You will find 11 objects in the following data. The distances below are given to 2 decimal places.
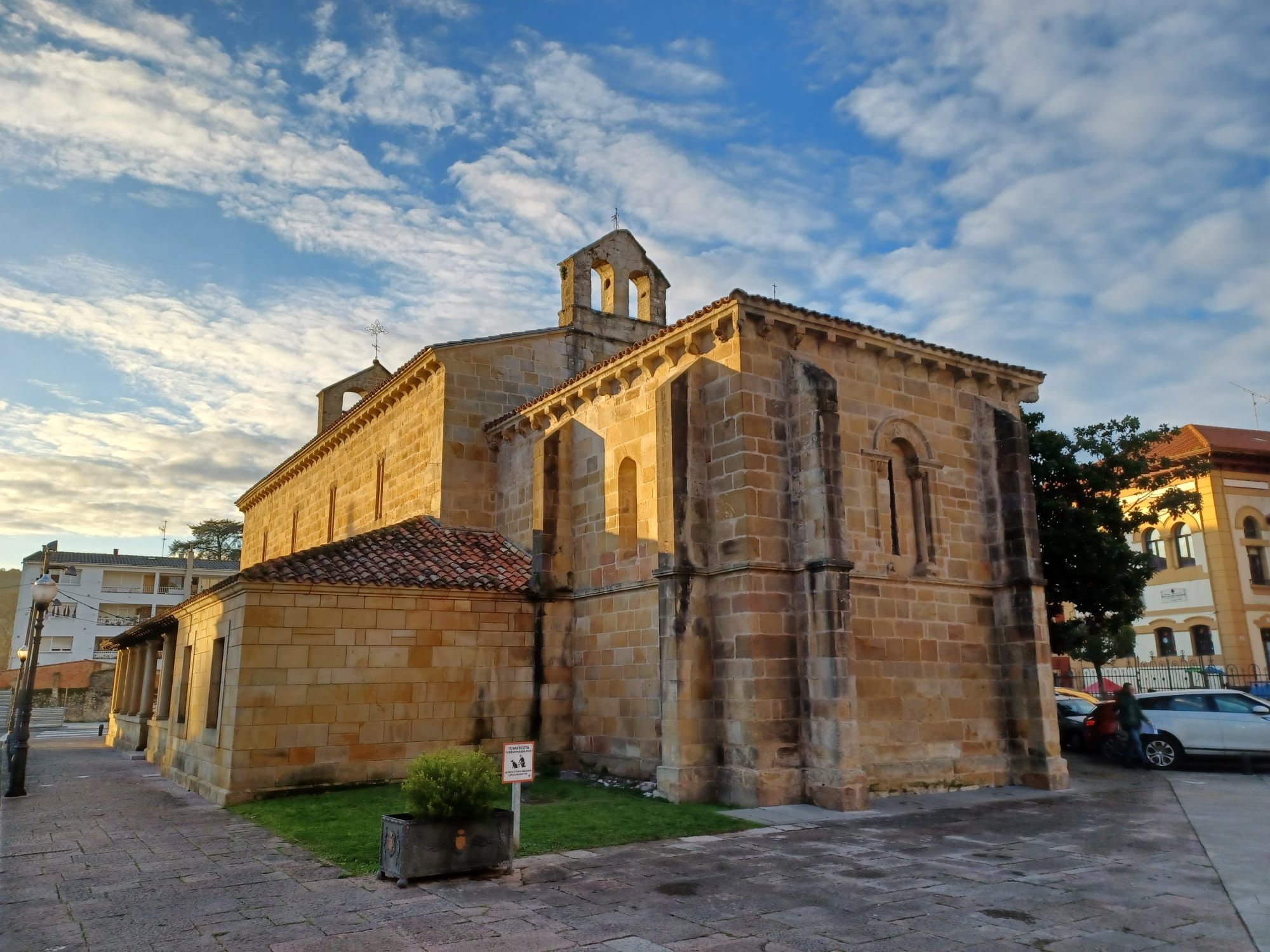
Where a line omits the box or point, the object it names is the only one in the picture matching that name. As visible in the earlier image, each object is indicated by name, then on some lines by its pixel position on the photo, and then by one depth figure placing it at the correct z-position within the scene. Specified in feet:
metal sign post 28.02
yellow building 100.94
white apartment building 197.88
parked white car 52.11
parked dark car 64.34
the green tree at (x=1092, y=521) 61.26
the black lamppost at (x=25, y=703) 44.37
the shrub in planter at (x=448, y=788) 25.43
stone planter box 25.02
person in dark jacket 55.36
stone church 40.14
